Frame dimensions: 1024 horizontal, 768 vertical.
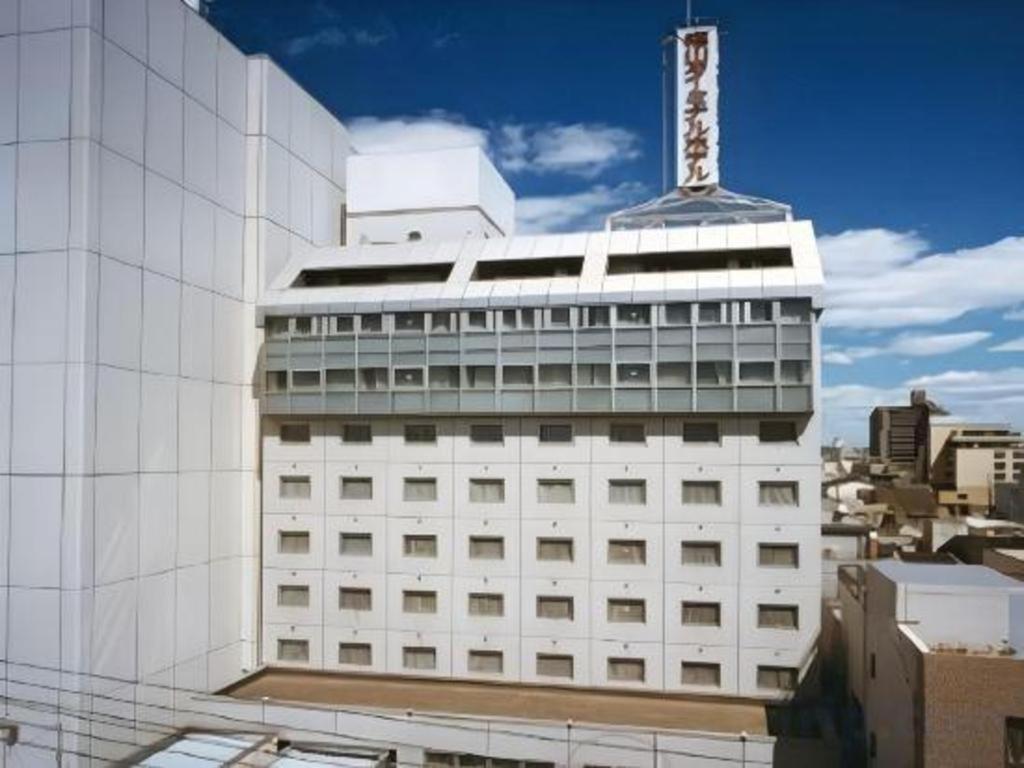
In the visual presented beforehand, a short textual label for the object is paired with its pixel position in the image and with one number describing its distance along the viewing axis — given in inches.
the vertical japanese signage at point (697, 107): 1642.5
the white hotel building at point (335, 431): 1163.9
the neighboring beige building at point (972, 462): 4453.7
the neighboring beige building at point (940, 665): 840.9
